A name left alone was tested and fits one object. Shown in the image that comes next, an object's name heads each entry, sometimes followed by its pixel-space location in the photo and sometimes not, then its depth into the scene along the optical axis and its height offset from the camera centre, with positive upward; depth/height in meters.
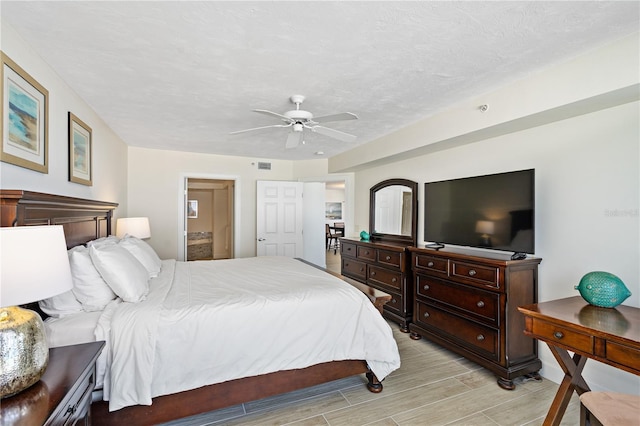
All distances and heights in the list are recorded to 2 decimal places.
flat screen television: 2.58 +0.03
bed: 1.78 -0.88
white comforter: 1.77 -0.79
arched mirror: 4.10 +0.04
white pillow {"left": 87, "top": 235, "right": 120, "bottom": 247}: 2.40 -0.25
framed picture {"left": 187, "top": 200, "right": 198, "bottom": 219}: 9.37 +0.10
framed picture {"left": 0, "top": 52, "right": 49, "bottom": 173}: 1.74 +0.58
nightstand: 1.03 -0.68
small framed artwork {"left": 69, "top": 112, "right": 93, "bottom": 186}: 2.65 +0.56
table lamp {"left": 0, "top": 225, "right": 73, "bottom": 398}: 1.07 -0.29
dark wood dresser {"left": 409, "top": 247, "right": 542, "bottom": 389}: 2.54 -0.85
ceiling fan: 2.56 +0.81
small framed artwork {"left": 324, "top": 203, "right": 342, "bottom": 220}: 13.11 +0.14
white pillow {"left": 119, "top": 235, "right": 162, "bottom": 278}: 2.85 -0.40
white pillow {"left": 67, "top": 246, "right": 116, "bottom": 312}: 1.94 -0.46
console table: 1.51 -0.64
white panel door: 5.68 -0.11
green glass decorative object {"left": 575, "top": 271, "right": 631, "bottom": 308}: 1.87 -0.46
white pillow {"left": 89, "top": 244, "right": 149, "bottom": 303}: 2.04 -0.42
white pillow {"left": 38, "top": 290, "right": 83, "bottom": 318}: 1.85 -0.58
